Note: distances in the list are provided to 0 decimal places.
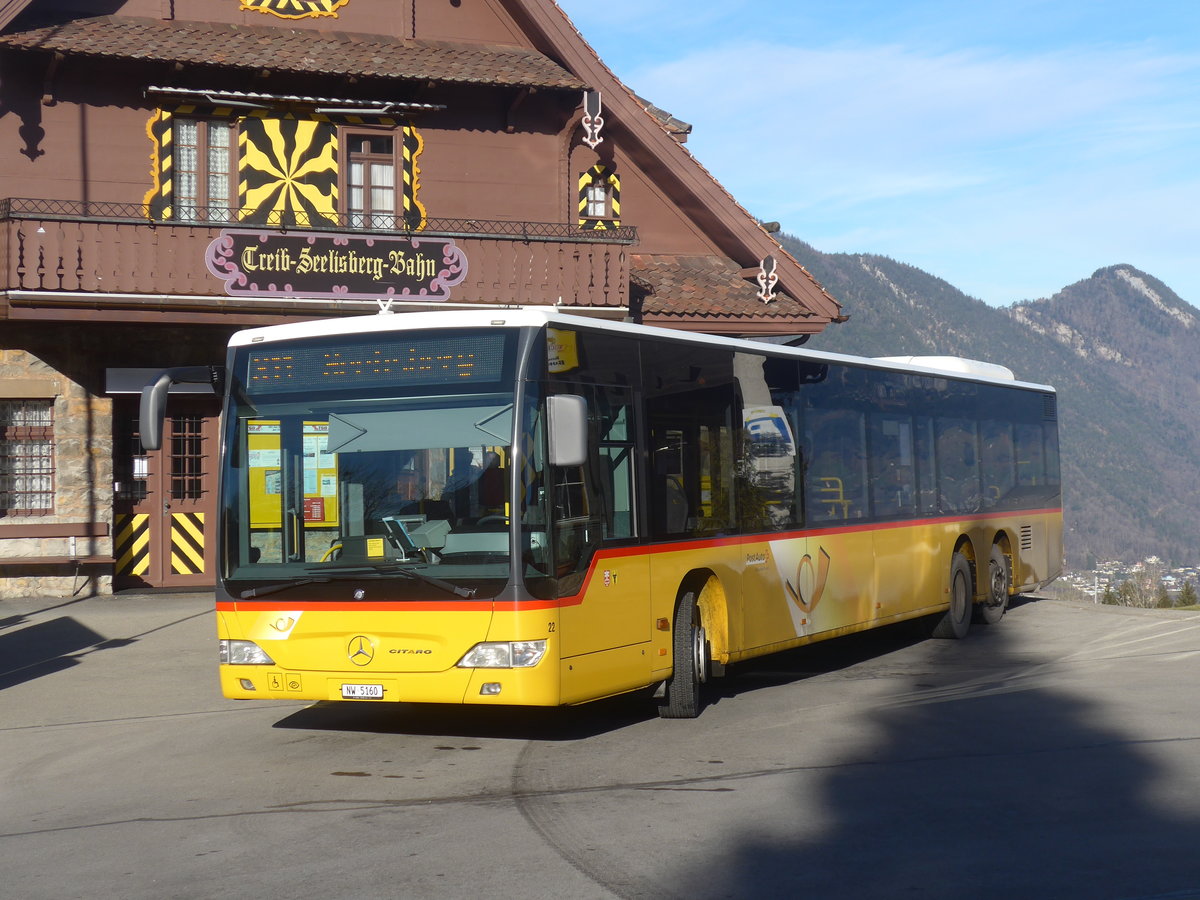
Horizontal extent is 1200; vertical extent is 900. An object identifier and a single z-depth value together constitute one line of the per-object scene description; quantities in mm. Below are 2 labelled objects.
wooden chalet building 18891
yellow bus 8719
